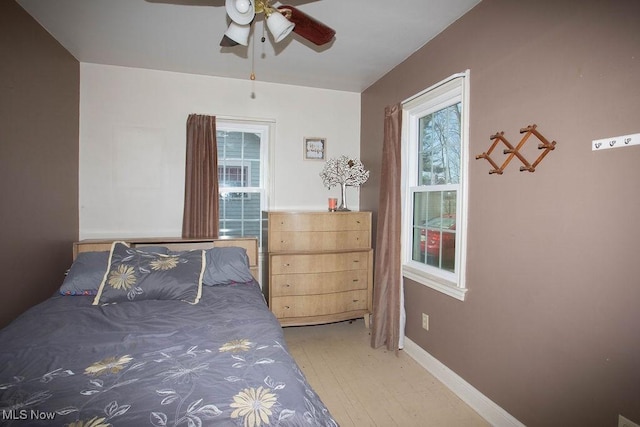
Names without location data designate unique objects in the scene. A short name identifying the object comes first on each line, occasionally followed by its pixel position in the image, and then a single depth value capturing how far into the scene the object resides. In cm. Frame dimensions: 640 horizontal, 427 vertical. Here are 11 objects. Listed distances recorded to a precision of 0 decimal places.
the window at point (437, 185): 203
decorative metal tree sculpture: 321
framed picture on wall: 343
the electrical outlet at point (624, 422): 115
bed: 92
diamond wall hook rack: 147
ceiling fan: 139
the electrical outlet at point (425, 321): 239
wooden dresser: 280
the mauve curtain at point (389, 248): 258
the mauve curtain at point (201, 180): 302
